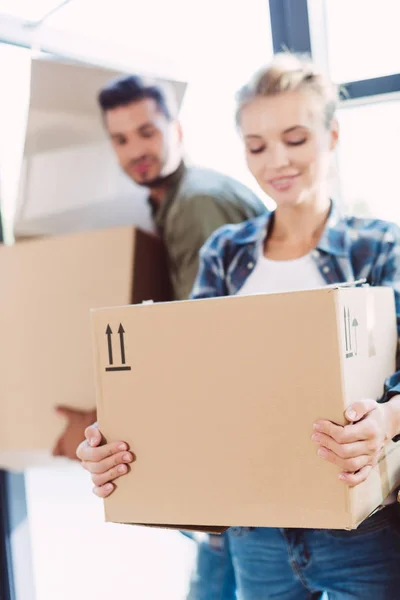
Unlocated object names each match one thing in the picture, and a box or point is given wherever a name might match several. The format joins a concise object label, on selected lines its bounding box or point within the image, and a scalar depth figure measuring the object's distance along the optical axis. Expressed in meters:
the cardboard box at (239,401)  0.78
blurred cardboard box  1.40
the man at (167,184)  1.42
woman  0.96
